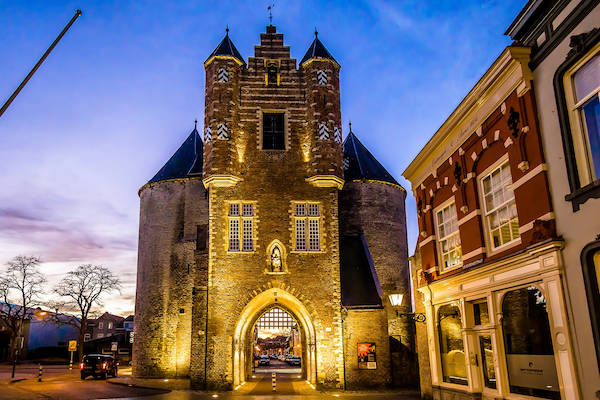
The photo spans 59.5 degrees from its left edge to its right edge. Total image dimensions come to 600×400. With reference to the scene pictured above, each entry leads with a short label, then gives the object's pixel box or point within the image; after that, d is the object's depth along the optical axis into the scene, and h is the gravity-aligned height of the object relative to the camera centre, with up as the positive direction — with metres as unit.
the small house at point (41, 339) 66.94 +1.77
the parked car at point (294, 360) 52.81 -1.60
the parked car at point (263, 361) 55.00 -1.67
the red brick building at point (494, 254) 10.82 +2.03
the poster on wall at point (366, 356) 25.59 -0.68
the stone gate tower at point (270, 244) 25.64 +5.33
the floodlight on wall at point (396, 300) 19.73 +1.48
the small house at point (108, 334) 63.94 +2.43
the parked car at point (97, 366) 32.72 -1.01
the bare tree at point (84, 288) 58.03 +6.64
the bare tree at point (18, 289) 54.94 +6.16
